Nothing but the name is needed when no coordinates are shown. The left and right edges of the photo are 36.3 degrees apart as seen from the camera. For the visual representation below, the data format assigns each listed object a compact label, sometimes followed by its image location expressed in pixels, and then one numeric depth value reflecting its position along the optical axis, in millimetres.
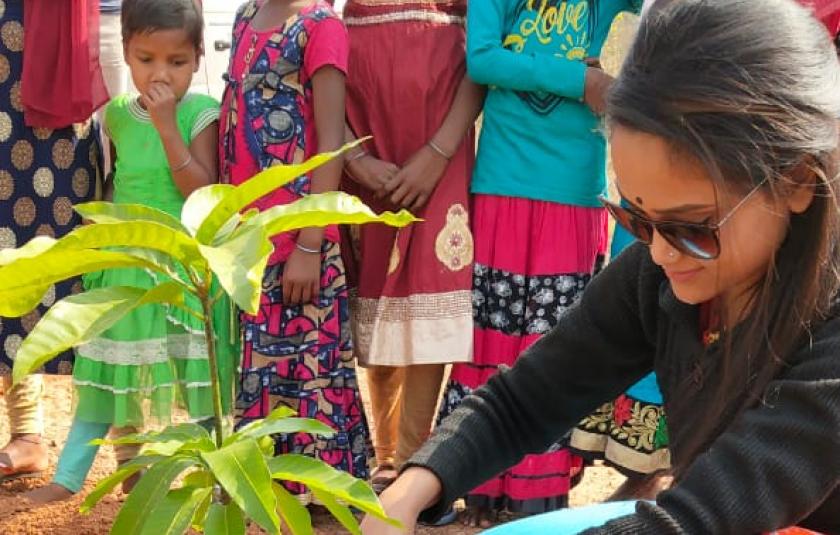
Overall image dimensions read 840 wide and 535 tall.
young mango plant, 1514
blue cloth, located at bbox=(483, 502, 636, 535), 1967
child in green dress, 3688
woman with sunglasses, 1697
